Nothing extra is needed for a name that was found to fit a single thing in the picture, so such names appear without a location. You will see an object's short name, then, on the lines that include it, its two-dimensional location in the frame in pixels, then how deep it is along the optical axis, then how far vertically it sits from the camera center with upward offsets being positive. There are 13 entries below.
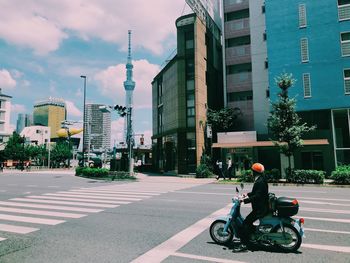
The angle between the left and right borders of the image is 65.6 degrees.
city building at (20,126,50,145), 112.94 +11.95
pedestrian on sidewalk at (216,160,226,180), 24.24 -0.70
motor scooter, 5.52 -1.39
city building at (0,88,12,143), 82.31 +13.70
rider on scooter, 5.60 -0.86
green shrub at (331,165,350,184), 18.34 -1.25
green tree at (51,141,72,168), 75.75 +1.99
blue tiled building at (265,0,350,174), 24.25 +8.33
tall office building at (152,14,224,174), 32.28 +8.47
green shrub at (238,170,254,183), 21.22 -1.42
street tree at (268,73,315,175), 20.97 +2.73
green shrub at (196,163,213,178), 28.06 -1.29
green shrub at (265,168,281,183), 21.16 -1.28
